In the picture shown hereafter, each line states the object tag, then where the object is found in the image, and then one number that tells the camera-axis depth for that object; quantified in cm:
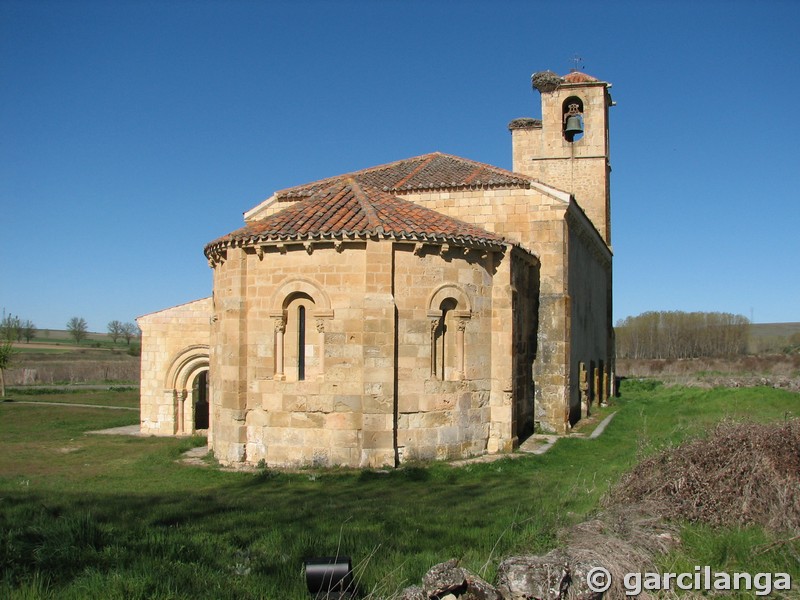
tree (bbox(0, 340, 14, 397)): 3234
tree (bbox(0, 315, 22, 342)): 4614
